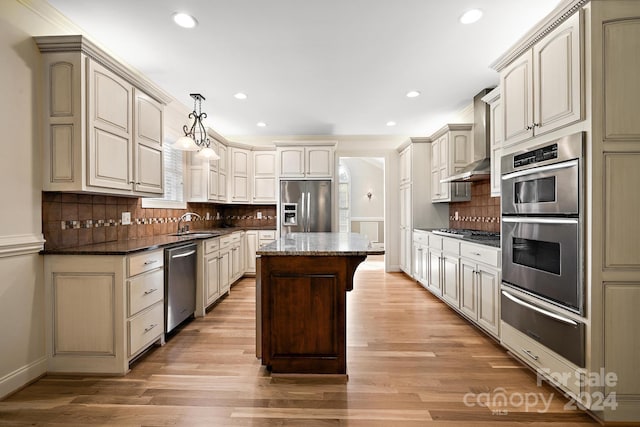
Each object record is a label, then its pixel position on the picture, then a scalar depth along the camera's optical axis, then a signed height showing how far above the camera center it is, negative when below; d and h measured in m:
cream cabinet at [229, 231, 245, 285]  4.75 -0.66
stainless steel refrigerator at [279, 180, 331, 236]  5.45 +0.16
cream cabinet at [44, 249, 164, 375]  2.28 -0.70
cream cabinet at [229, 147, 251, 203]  5.71 +0.76
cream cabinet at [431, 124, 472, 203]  4.44 +0.84
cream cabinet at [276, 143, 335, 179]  5.50 +0.93
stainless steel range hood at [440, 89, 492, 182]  3.54 +0.92
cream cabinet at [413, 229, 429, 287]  4.61 -0.63
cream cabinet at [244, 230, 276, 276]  5.58 -0.42
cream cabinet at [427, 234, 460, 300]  3.60 -0.67
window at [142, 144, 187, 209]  4.20 +0.50
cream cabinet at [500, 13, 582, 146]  1.83 +0.86
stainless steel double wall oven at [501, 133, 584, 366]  1.82 -0.17
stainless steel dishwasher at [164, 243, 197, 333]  2.94 -0.69
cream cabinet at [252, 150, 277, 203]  5.98 +0.82
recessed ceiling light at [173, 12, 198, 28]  2.43 +1.55
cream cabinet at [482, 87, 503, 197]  3.21 +0.77
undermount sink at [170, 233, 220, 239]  3.60 -0.23
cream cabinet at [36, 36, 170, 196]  2.26 +0.74
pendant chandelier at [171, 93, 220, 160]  3.24 +0.78
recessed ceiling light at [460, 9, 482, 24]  2.41 +1.55
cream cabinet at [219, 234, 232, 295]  4.24 -0.67
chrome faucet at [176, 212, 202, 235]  4.14 -0.17
